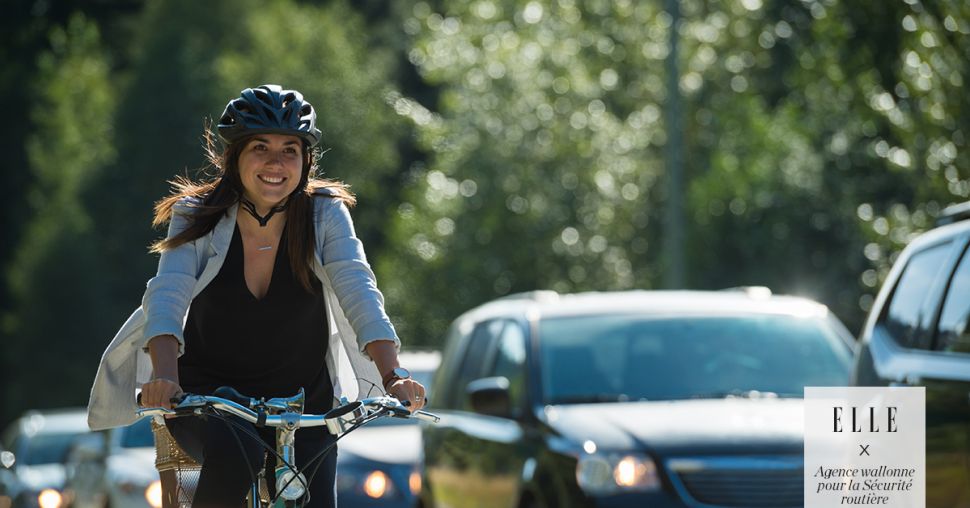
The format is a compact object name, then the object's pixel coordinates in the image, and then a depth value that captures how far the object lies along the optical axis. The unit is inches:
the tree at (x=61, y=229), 2143.2
